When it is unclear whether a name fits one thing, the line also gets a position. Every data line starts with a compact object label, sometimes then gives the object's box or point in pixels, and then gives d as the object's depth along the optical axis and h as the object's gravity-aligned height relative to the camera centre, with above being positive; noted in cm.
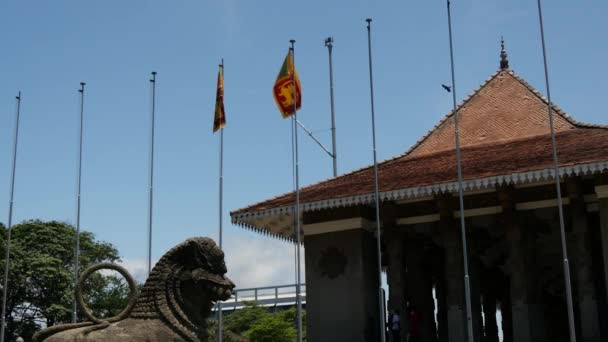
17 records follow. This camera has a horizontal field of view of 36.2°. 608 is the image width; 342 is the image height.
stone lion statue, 960 +78
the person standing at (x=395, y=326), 2270 +96
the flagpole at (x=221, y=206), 2133 +420
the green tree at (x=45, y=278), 3962 +409
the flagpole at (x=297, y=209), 2128 +380
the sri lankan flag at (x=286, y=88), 2535 +764
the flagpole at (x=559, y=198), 1848 +336
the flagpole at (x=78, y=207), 2514 +443
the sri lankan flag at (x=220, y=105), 2508 +701
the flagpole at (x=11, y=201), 2664 +488
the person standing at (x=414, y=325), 2320 +99
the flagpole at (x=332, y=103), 3080 +866
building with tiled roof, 2158 +354
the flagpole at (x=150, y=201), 2358 +444
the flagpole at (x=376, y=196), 2150 +392
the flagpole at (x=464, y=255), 2048 +240
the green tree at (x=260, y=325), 4178 +199
